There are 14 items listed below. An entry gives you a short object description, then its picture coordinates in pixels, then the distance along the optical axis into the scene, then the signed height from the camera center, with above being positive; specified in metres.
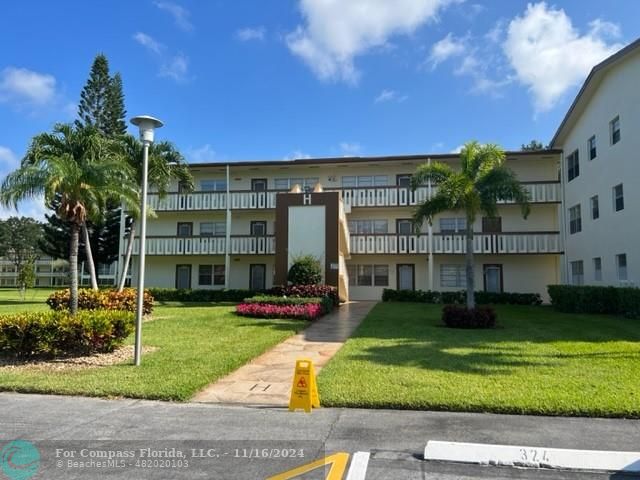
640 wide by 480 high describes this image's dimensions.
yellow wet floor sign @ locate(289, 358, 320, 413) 6.35 -1.49
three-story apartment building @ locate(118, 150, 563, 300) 25.64 +2.69
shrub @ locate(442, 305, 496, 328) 14.22 -1.18
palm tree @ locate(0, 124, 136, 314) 10.64 +2.15
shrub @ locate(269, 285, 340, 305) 19.00 -0.52
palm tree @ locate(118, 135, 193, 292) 18.97 +4.67
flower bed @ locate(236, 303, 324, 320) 15.86 -1.11
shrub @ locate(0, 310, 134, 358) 9.20 -1.08
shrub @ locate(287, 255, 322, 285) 19.64 +0.20
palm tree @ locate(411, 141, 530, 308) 14.88 +2.84
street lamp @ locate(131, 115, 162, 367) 8.88 +1.49
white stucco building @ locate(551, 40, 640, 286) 16.95 +4.18
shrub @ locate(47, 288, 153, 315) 15.89 -0.74
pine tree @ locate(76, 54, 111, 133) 35.09 +13.36
